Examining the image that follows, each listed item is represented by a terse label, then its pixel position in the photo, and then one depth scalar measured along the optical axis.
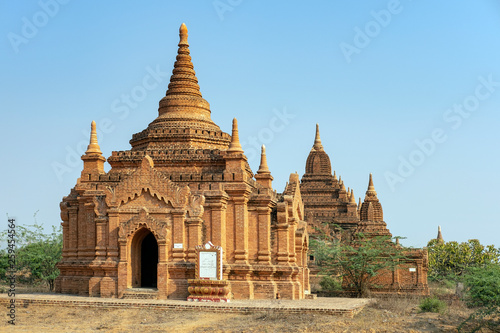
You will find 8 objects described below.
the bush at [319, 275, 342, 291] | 36.59
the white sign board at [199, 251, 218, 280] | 26.55
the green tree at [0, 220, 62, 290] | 37.25
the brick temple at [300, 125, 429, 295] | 50.84
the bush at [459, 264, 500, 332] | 22.52
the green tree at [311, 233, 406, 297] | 35.25
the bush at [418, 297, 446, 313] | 25.66
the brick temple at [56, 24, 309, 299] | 28.11
